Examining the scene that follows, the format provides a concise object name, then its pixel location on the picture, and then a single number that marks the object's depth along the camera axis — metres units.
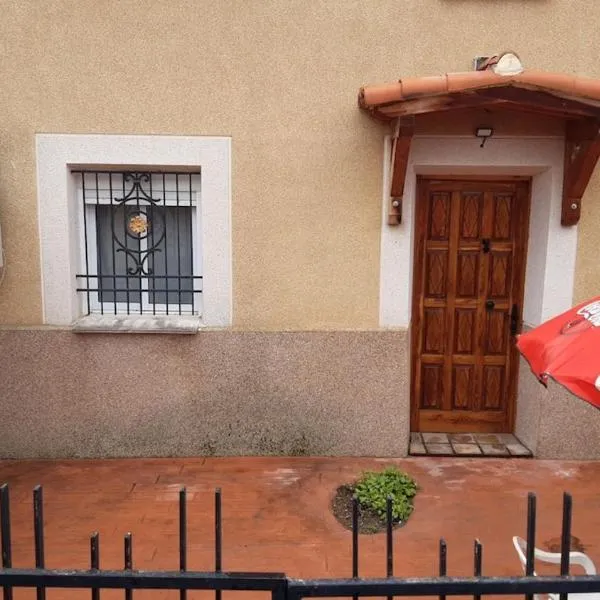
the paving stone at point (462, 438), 5.35
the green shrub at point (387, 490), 4.06
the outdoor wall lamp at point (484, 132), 4.67
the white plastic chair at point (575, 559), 2.49
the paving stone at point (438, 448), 5.14
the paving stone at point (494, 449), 5.11
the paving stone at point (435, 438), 5.35
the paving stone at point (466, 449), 5.11
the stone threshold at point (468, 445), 5.12
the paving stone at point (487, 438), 5.33
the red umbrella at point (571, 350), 1.99
